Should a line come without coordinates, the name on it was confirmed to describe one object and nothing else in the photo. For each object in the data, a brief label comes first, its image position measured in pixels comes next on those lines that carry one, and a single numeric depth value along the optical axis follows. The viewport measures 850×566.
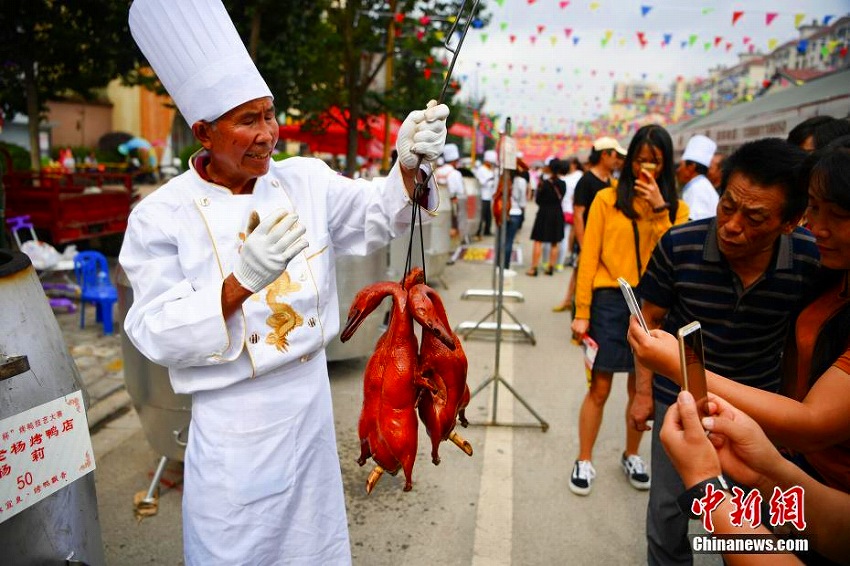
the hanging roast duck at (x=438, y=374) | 1.76
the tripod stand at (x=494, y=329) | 6.89
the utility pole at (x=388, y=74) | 12.10
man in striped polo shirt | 2.17
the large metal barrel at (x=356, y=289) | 5.16
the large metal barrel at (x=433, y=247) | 7.07
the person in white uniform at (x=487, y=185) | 14.00
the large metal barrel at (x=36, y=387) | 1.76
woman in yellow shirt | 3.56
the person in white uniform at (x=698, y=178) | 5.26
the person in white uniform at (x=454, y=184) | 11.38
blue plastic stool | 6.10
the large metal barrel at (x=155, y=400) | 3.42
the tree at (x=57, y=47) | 8.82
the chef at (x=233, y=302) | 1.89
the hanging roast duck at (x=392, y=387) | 1.73
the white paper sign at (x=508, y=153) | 4.65
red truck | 8.32
